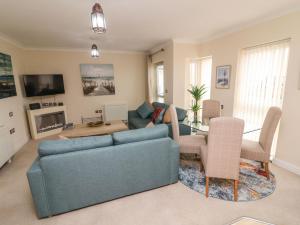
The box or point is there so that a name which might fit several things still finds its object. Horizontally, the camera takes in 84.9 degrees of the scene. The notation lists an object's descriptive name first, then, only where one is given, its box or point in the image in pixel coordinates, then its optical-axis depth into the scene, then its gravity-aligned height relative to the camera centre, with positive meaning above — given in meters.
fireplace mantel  4.39 -0.97
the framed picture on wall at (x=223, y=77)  3.68 +0.13
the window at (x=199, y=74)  4.46 +0.26
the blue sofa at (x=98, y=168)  1.71 -0.93
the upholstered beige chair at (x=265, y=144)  2.22 -0.90
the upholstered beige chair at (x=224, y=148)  1.79 -0.75
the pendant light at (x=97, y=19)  1.52 +0.62
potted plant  3.61 -0.21
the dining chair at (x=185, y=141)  2.63 -0.96
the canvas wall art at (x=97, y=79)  5.32 +0.22
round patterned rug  2.09 -1.40
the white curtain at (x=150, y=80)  5.64 +0.15
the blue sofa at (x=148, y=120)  3.43 -0.95
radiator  5.61 -0.91
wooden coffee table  3.41 -0.96
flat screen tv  4.40 +0.06
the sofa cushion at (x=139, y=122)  4.10 -0.97
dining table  2.66 -0.75
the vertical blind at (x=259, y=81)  2.76 +0.01
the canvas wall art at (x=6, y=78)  3.28 +0.20
